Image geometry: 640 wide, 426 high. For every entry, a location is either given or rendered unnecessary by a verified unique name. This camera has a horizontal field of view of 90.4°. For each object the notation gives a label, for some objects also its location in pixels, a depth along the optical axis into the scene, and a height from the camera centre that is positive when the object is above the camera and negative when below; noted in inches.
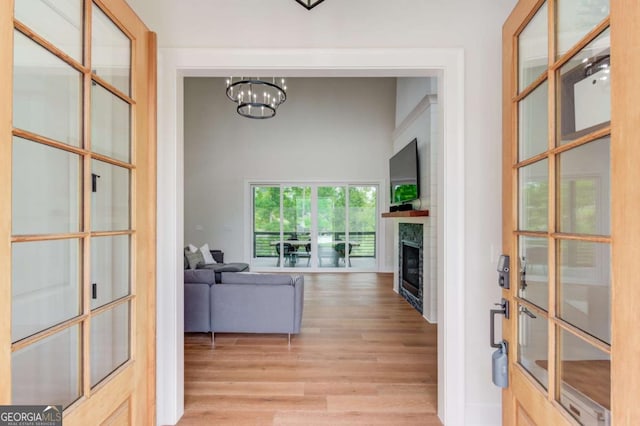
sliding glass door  324.2 -11.3
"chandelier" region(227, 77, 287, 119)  206.7 +79.3
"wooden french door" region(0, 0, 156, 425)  37.7 +0.7
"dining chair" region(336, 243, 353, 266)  323.9 -35.7
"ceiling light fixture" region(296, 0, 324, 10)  72.5 +48.9
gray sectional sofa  142.2 -41.1
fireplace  205.5 -36.8
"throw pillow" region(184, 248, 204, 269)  184.4 -27.6
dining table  324.5 -35.9
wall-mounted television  210.8 +28.9
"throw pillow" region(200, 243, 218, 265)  227.9 -30.7
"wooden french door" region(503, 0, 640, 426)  33.0 +0.6
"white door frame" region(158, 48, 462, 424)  78.7 +15.0
